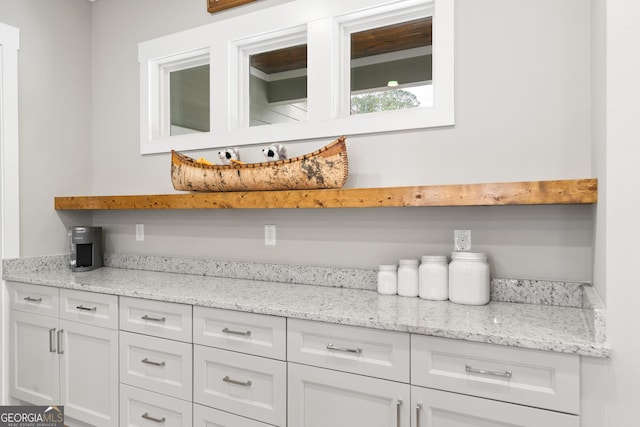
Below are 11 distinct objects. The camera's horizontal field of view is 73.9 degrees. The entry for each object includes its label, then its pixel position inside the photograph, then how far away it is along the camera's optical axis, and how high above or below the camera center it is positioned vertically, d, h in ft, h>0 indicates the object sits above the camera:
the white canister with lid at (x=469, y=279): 6.06 -1.01
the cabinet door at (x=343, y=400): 5.06 -2.39
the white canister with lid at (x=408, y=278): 6.64 -1.08
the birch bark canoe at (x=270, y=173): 6.99 +0.65
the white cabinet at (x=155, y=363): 6.63 -2.49
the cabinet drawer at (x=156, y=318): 6.66 -1.77
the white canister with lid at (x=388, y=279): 6.86 -1.14
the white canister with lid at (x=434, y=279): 6.38 -1.05
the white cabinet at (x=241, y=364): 5.82 -2.21
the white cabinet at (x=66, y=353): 7.53 -2.72
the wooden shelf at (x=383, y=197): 5.45 +0.19
